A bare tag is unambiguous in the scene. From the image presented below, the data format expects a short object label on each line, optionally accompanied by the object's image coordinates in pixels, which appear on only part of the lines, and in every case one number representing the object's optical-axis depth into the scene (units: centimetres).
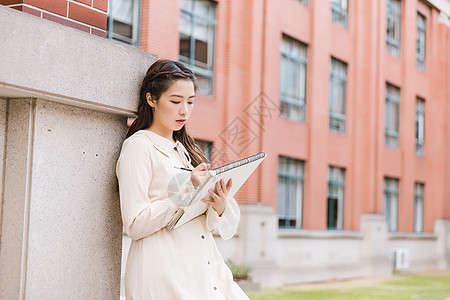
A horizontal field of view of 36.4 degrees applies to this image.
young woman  279
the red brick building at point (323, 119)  1614
